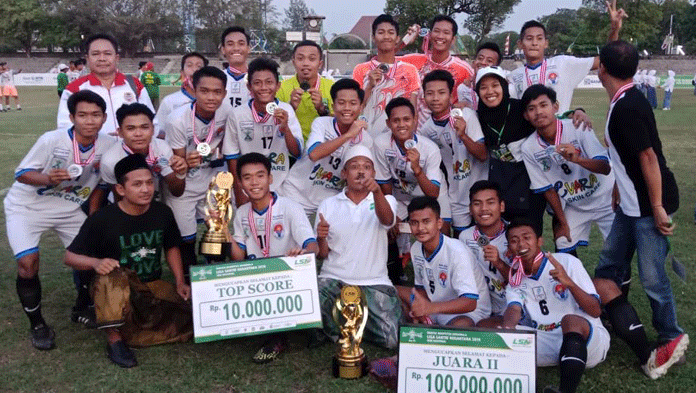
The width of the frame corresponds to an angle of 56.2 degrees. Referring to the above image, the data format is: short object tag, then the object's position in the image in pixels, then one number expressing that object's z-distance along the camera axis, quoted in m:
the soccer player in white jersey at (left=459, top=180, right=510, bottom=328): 4.68
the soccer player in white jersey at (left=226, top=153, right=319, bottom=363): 4.66
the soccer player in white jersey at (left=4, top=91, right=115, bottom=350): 4.65
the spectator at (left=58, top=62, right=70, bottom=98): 21.08
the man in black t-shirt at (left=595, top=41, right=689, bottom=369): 3.83
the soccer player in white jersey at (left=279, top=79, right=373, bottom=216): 5.18
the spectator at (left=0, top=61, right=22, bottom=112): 25.23
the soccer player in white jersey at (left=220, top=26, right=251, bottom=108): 6.21
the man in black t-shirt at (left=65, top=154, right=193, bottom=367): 4.29
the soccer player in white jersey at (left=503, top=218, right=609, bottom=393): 3.93
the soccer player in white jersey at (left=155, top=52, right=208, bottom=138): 6.73
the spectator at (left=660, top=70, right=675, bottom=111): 24.90
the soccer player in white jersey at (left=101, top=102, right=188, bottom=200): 4.82
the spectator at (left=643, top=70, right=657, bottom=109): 24.77
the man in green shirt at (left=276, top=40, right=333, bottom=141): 5.78
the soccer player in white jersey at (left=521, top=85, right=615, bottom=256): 4.80
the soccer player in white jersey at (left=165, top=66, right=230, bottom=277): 5.21
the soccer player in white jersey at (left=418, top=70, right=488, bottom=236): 5.20
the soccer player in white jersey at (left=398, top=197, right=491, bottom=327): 4.33
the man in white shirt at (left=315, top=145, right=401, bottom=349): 4.62
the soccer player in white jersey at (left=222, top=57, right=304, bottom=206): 5.33
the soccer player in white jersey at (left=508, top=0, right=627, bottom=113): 5.91
